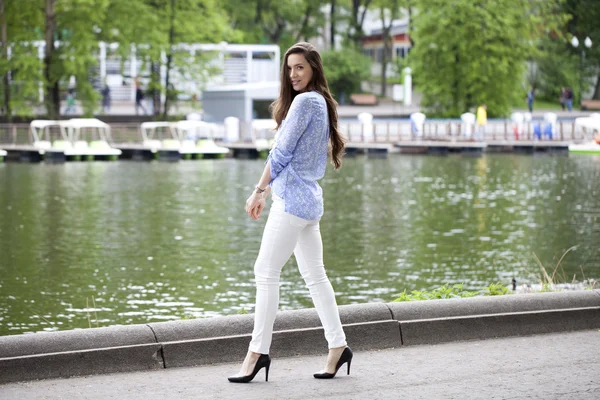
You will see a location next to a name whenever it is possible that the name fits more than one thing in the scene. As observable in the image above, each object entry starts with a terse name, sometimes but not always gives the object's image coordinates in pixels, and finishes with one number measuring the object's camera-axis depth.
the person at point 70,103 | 63.12
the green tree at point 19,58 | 57.91
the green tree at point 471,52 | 67.19
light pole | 76.75
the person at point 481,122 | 59.59
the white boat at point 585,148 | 54.56
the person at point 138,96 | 65.62
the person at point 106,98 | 68.31
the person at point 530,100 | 75.19
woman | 6.94
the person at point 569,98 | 75.44
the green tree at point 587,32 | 81.50
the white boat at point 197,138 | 53.97
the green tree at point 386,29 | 85.12
